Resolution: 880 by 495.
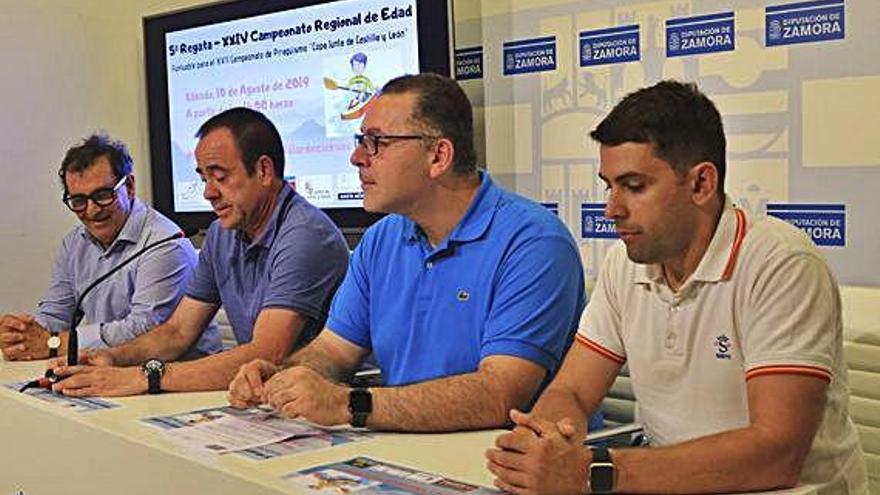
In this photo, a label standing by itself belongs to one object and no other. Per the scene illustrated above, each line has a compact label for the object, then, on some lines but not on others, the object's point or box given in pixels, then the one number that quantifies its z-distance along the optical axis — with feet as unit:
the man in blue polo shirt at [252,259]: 8.34
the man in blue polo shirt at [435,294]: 6.20
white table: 5.41
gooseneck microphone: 7.79
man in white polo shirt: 4.81
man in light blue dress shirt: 9.60
